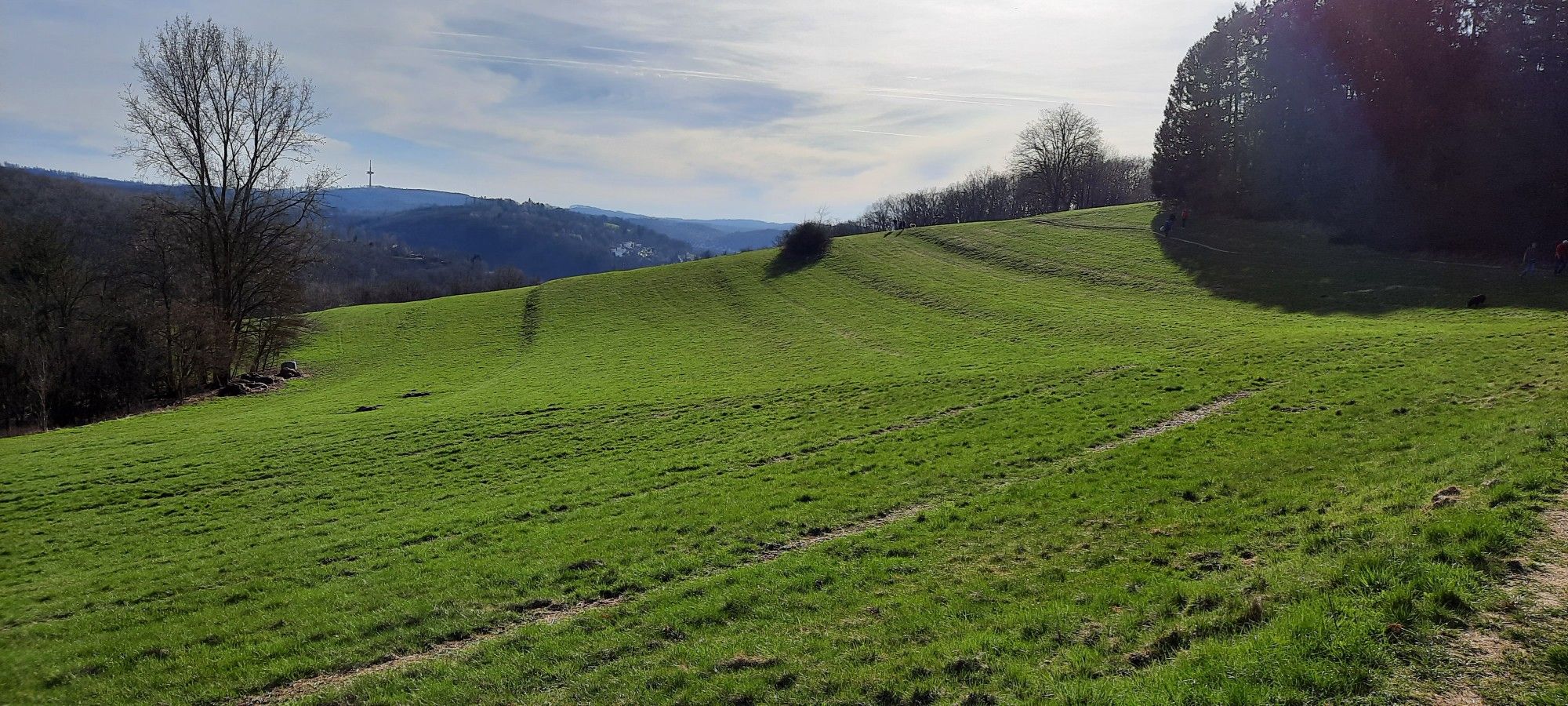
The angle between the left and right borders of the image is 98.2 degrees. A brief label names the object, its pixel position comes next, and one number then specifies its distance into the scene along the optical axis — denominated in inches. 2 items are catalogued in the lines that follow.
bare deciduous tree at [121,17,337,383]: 1508.4
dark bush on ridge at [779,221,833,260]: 2650.1
